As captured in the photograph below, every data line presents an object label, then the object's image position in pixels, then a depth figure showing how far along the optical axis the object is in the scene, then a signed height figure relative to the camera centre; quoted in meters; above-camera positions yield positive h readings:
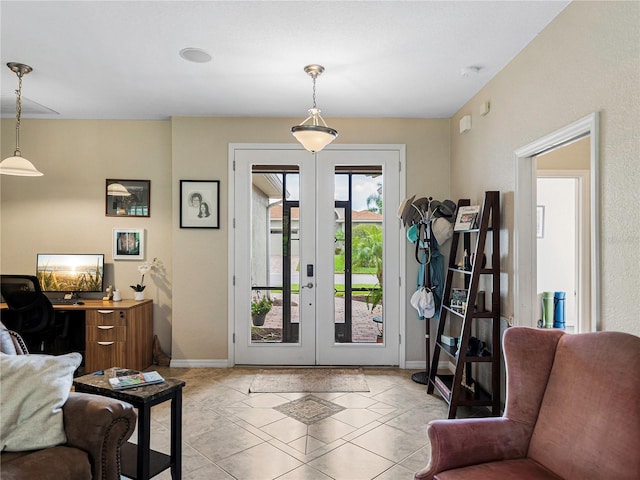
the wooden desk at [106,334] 4.02 -0.91
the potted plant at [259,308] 4.56 -0.73
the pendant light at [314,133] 3.11 +0.82
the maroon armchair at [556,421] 1.50 -0.72
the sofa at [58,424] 1.72 -0.80
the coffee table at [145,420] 2.00 -0.90
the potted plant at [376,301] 4.55 -0.65
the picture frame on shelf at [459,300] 3.49 -0.49
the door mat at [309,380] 3.85 -1.36
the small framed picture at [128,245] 4.63 -0.04
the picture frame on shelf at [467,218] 3.35 +0.20
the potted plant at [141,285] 4.49 -0.48
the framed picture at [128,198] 4.64 +0.49
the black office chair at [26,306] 3.81 -0.60
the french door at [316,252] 4.52 -0.11
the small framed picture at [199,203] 4.50 +0.41
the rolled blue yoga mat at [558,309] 3.46 -0.56
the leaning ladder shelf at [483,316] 3.10 -0.57
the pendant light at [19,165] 3.29 +0.62
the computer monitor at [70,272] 4.53 -0.33
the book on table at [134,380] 2.13 -0.73
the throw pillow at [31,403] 1.74 -0.69
